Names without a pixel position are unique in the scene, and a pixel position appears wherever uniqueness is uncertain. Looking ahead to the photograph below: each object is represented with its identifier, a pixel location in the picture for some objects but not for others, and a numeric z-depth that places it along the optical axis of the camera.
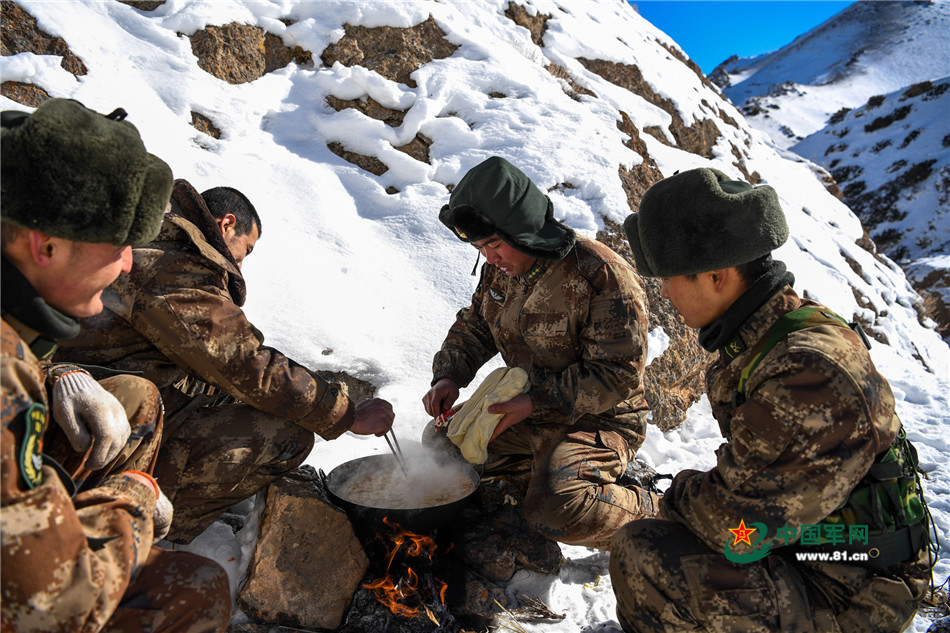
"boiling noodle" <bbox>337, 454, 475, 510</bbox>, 2.84
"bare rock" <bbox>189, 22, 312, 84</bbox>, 6.03
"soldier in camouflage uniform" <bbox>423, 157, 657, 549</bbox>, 2.71
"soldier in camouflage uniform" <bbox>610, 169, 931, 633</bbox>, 1.75
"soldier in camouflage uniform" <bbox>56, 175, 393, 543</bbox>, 2.26
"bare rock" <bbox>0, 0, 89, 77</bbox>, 4.84
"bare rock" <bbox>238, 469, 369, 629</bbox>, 2.37
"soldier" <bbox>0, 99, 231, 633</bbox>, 1.31
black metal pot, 2.46
